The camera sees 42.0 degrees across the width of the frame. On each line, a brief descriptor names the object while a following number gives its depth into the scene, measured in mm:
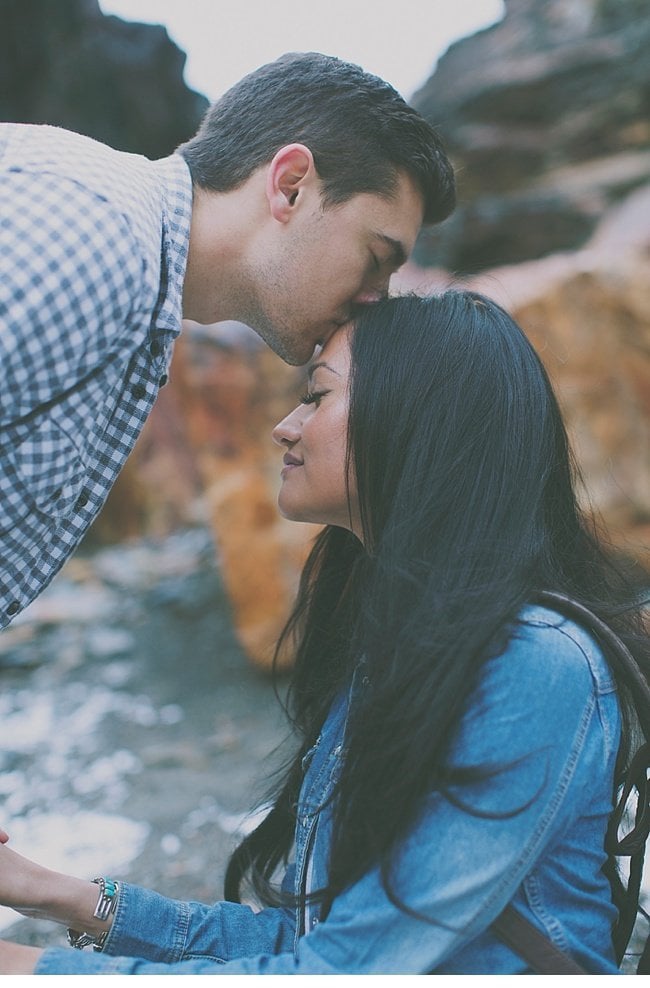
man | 1185
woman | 1091
